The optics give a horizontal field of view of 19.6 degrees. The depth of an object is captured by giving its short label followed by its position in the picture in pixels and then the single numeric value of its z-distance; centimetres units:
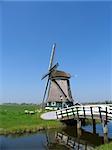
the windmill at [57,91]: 4778
